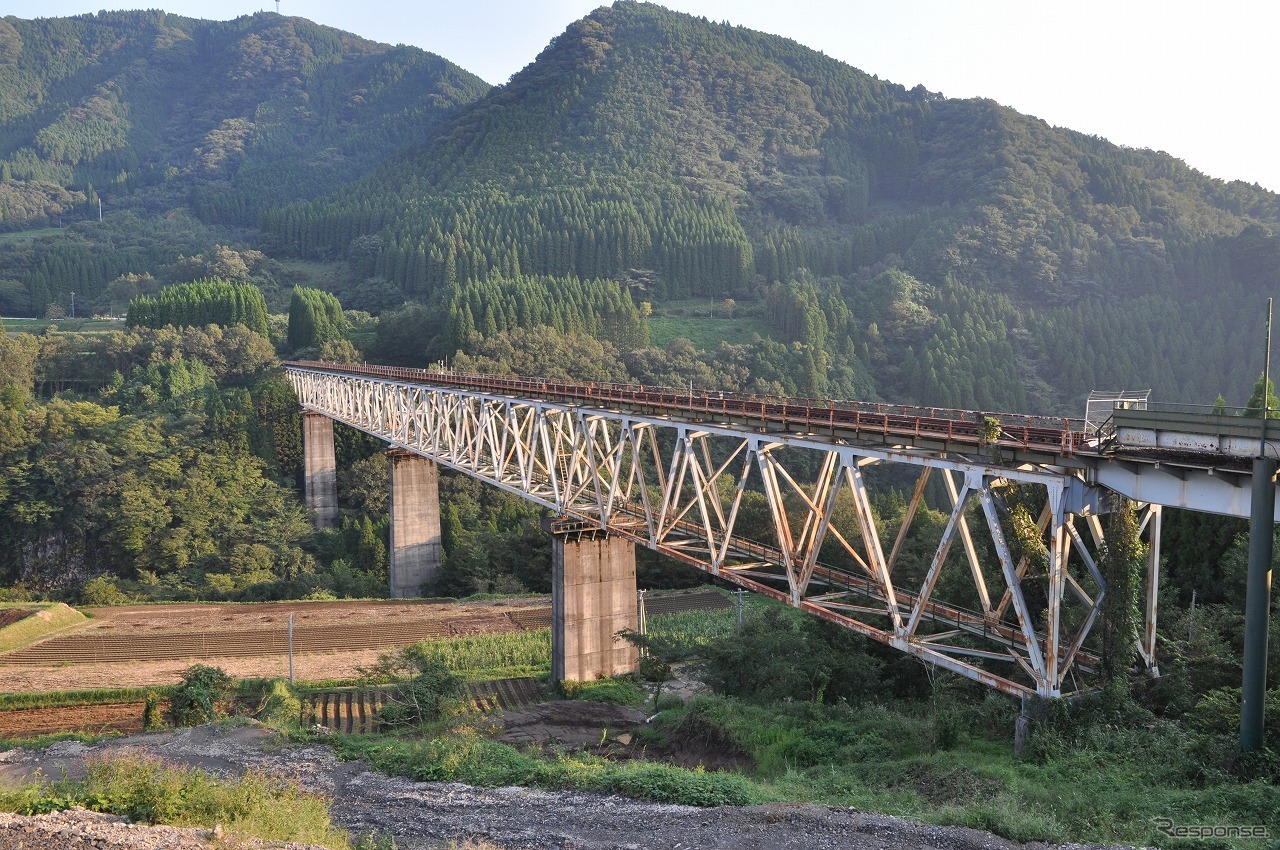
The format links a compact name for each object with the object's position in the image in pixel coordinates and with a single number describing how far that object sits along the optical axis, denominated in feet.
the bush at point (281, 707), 98.73
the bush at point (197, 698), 100.63
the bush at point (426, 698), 101.76
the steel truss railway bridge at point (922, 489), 62.95
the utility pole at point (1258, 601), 53.72
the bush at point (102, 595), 200.75
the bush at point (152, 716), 97.50
